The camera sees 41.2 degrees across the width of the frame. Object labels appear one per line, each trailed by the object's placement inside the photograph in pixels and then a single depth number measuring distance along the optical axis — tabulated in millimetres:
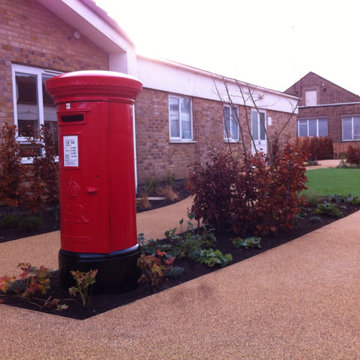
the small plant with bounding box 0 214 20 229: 7872
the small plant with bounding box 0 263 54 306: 4277
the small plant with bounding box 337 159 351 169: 22219
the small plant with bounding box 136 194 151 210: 10188
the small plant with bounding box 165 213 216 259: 5768
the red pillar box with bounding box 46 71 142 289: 4371
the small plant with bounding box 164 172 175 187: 13594
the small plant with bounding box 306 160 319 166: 25730
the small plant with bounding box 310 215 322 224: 8166
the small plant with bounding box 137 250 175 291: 4605
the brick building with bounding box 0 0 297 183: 9344
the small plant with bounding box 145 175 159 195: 12400
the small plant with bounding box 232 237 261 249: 6361
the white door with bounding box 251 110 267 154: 21466
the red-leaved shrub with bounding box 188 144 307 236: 6812
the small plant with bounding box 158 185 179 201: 11521
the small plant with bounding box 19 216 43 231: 7652
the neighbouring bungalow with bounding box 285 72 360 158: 37000
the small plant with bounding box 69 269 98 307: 4133
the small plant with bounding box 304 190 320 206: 9781
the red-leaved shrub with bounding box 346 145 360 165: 22953
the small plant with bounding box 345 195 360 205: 10102
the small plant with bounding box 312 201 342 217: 8711
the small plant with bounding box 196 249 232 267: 5426
